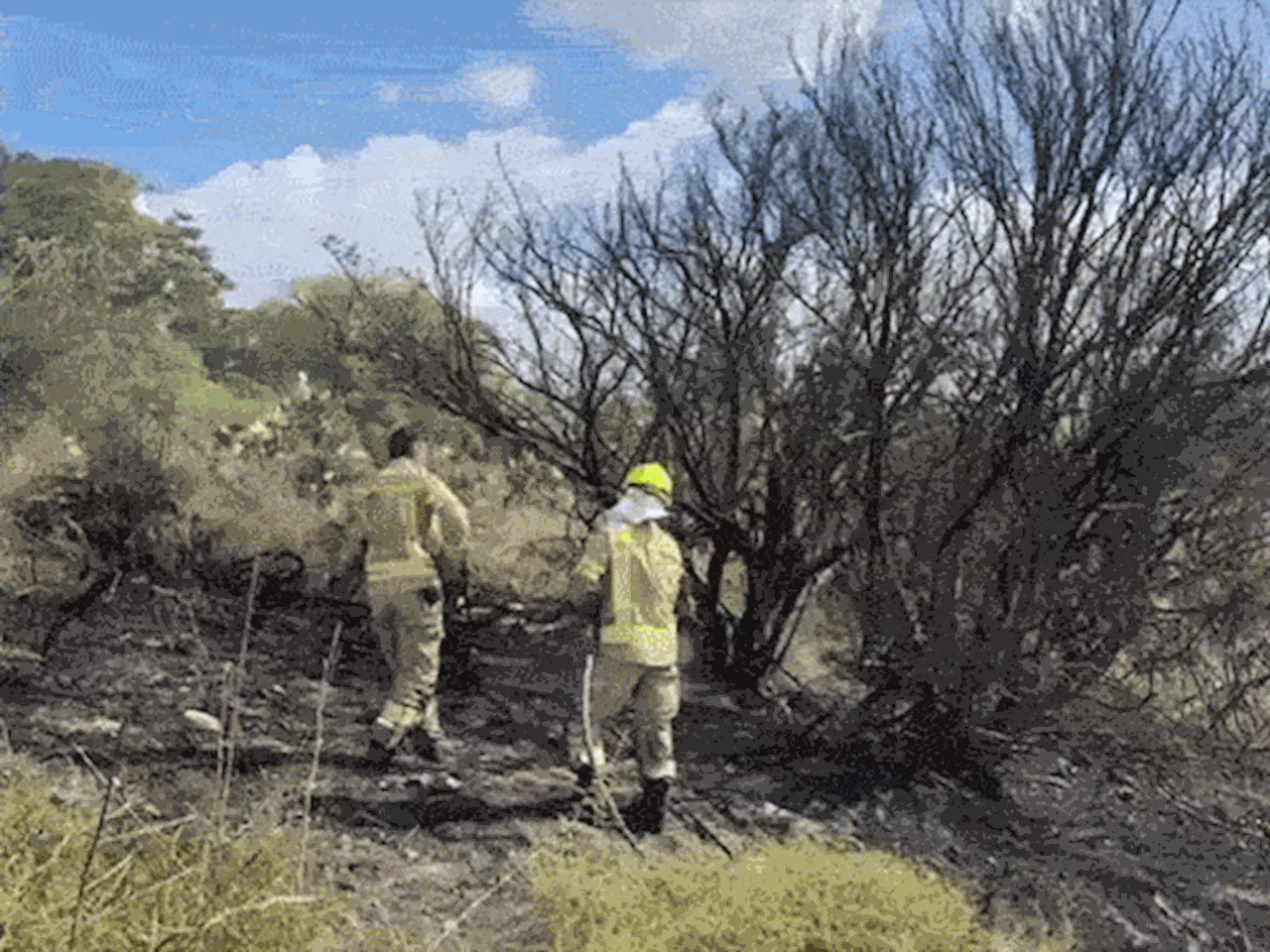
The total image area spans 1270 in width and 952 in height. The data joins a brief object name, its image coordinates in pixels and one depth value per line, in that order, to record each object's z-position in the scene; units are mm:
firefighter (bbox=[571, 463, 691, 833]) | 5246
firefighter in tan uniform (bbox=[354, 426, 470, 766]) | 5797
